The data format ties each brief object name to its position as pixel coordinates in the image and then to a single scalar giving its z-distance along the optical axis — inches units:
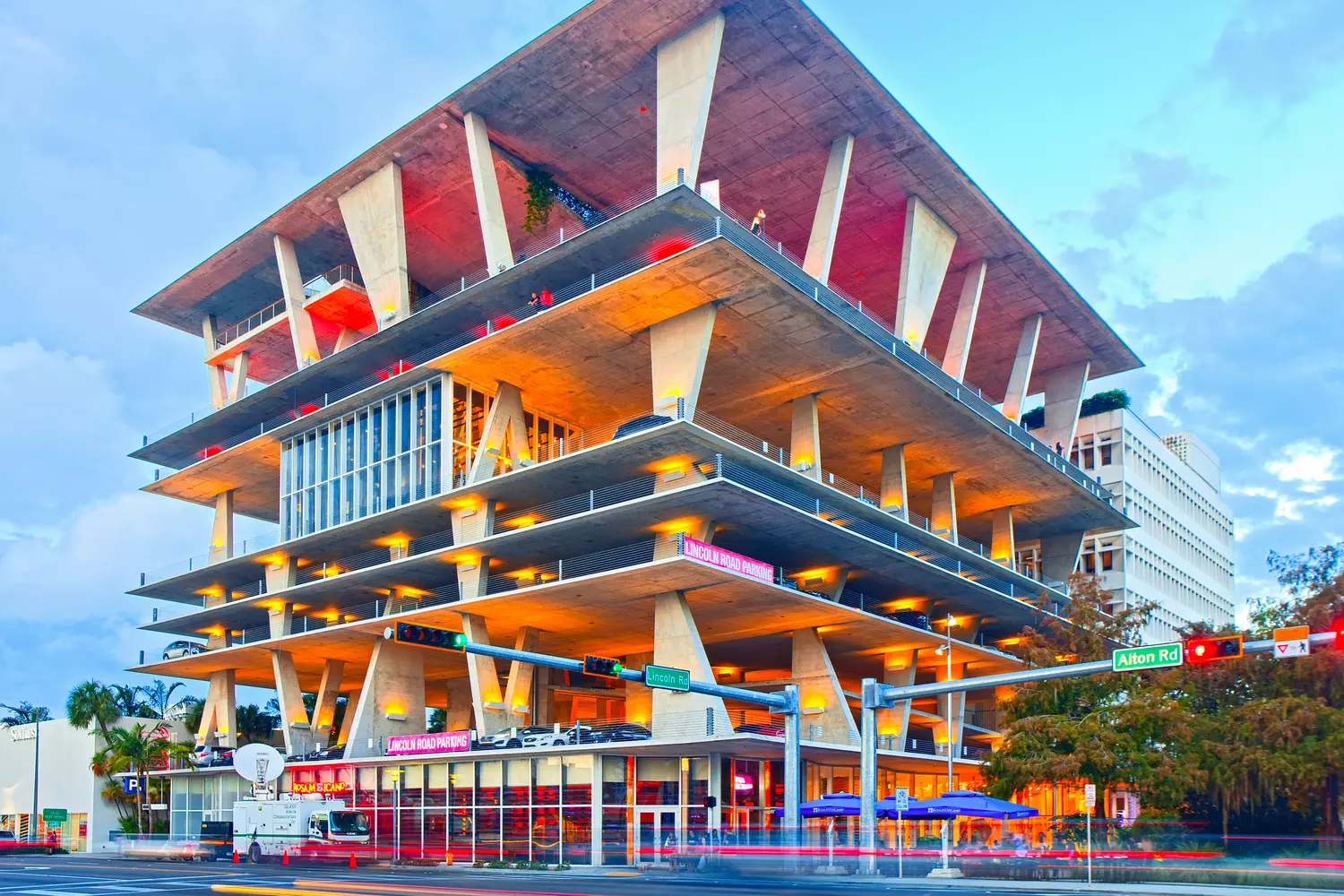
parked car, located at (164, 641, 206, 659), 3065.9
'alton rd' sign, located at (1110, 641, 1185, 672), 1117.1
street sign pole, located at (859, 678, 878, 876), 1493.6
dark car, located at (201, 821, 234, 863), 2351.1
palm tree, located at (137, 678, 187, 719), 3759.8
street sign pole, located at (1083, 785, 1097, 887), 1454.2
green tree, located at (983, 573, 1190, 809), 1815.9
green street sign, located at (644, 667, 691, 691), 1333.7
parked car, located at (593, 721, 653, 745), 1977.1
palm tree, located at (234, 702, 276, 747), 3452.3
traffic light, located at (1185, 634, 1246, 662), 1015.0
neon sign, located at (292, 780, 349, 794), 2390.5
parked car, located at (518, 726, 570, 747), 2011.6
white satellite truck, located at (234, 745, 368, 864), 2038.6
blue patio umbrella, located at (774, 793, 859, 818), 1754.4
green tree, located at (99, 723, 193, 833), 3070.9
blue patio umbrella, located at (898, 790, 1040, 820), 1648.6
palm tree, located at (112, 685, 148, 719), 3513.8
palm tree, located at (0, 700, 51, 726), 4728.8
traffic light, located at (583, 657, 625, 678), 1243.2
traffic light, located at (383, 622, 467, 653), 1003.9
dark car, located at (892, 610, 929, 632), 2495.6
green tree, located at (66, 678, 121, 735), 3235.7
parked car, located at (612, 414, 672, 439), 1966.0
